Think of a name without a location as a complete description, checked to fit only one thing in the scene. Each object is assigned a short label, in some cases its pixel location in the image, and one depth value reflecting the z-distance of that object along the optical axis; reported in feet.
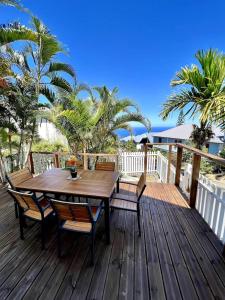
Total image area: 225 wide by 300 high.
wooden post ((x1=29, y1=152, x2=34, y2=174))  14.90
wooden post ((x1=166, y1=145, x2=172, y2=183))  14.15
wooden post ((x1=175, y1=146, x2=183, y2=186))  12.69
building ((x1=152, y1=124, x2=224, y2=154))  60.52
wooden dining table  6.53
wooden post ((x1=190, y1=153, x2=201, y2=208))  9.20
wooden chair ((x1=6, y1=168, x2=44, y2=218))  8.07
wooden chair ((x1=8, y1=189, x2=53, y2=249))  5.93
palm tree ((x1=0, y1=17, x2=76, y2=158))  12.65
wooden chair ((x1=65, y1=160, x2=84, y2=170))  11.26
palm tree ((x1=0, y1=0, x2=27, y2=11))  8.53
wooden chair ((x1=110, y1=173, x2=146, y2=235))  7.27
